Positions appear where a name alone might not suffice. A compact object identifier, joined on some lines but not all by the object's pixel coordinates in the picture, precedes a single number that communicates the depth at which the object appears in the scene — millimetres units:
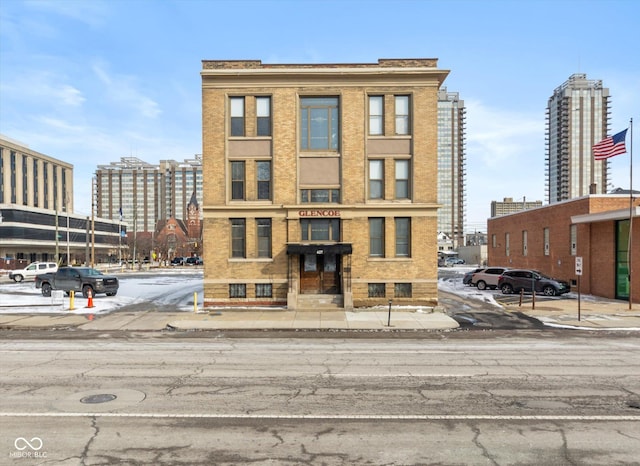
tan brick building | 23172
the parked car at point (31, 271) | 42722
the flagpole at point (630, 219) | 23784
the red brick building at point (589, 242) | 26953
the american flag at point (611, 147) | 24156
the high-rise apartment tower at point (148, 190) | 193000
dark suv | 29594
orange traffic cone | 23734
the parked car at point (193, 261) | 85750
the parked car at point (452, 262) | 80162
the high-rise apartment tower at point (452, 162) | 162500
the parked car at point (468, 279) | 36534
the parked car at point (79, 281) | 27266
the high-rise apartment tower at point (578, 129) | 161750
